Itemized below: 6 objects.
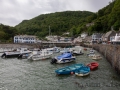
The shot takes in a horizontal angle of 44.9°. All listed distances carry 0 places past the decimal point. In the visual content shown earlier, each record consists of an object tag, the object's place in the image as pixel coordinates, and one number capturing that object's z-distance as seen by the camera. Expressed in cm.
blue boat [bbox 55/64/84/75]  2538
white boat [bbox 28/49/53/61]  4556
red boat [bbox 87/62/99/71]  2897
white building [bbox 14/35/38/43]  11706
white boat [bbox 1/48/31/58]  5342
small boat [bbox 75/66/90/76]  2452
